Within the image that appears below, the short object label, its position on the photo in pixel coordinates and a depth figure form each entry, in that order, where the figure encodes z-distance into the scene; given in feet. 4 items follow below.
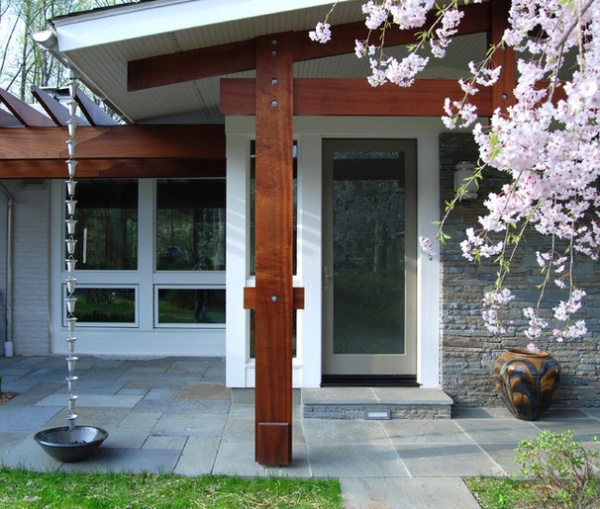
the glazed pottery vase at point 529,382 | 13.89
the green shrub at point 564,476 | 8.82
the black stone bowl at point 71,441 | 11.07
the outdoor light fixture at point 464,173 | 14.75
